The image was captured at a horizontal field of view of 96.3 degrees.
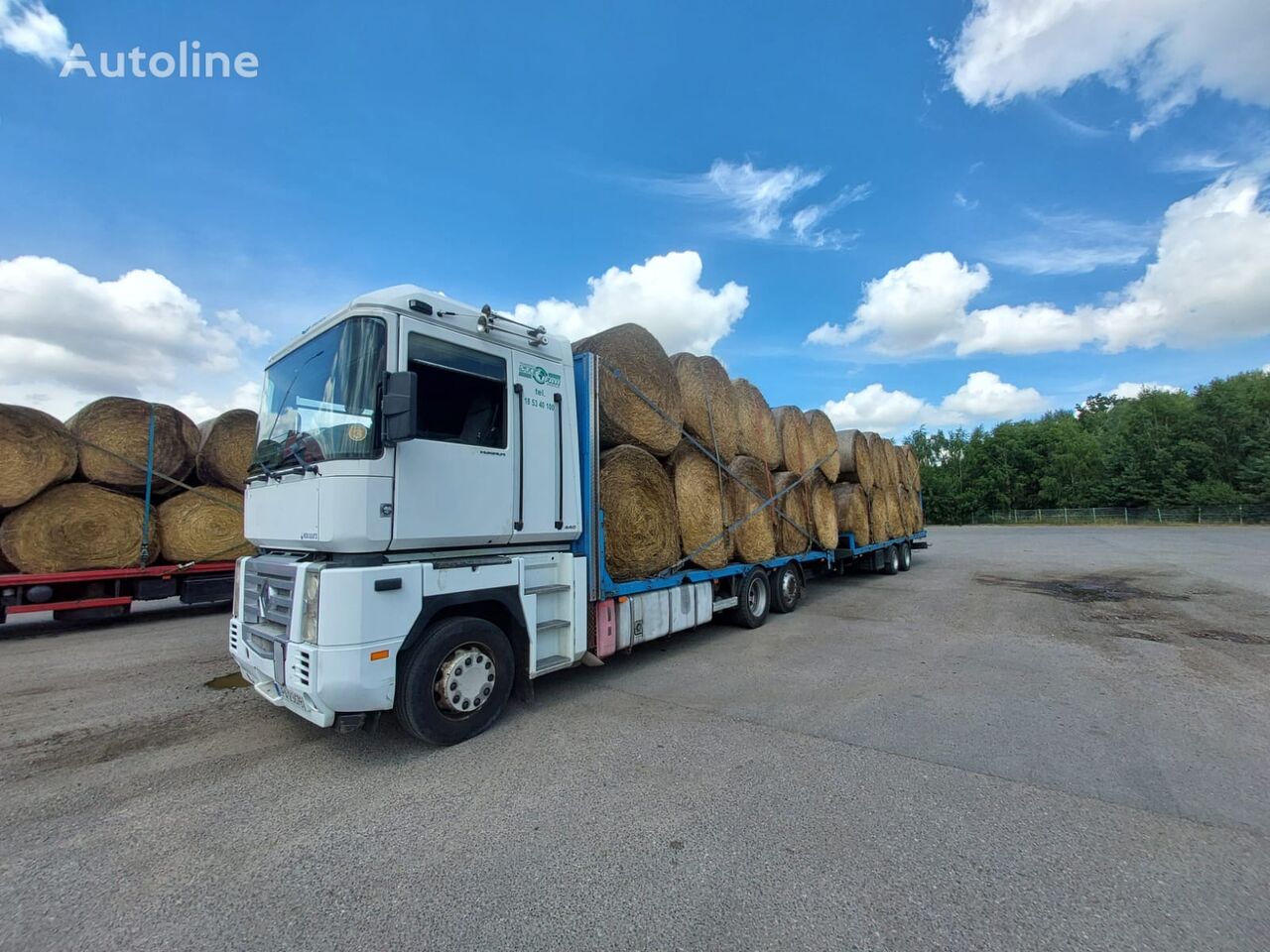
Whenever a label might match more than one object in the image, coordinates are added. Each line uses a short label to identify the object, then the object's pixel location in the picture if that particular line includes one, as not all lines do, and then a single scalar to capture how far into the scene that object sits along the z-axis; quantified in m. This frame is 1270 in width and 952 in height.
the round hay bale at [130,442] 7.68
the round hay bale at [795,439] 9.25
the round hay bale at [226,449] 8.59
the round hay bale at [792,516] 8.66
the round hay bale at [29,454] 6.88
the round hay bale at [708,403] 7.05
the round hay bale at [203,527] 8.25
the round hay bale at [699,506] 6.54
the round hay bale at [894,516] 13.71
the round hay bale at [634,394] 5.63
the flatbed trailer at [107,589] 7.12
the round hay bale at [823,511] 9.83
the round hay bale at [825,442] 10.30
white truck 3.41
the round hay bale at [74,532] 7.07
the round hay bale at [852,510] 11.15
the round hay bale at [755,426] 8.10
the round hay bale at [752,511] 7.51
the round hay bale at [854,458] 11.66
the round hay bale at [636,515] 5.40
